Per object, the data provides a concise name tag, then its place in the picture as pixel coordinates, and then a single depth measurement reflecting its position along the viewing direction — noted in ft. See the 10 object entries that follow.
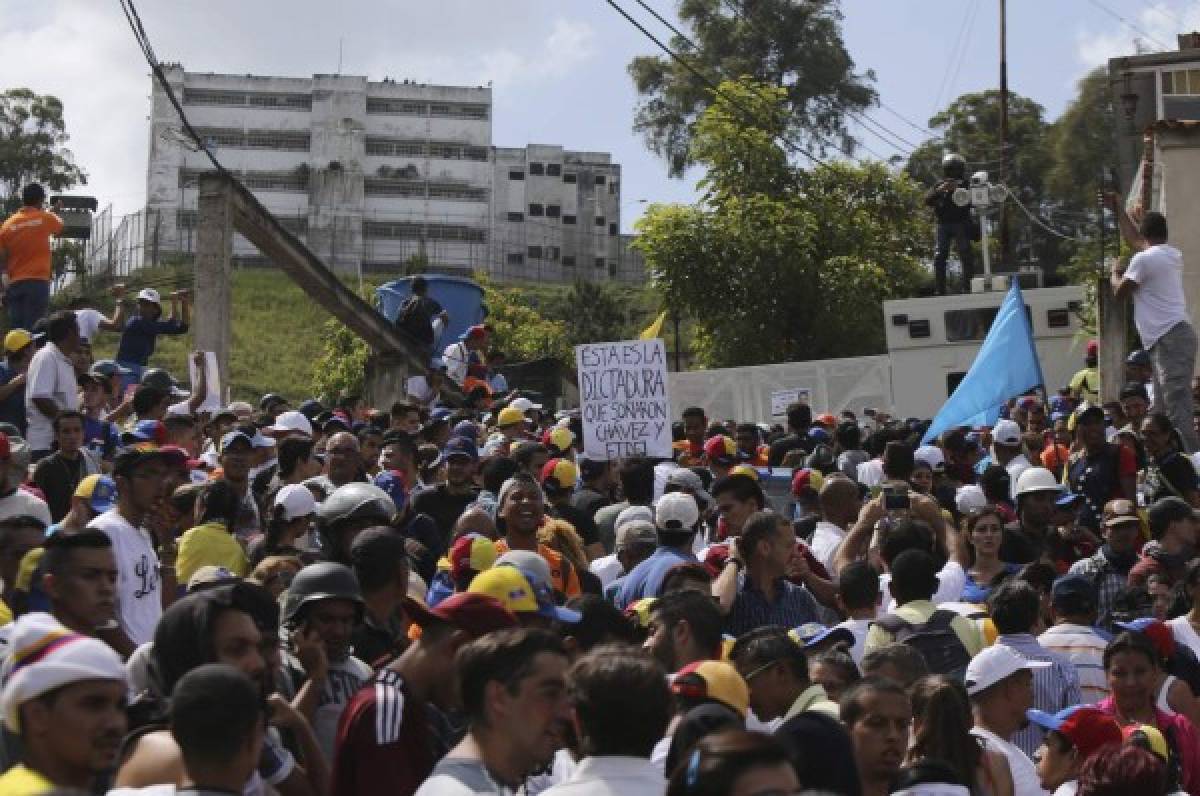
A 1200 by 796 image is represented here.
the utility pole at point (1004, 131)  144.87
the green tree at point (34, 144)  301.63
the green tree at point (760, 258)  150.92
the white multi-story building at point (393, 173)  357.00
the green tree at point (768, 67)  245.24
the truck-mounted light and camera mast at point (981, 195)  99.25
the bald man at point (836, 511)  37.24
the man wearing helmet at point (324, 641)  21.76
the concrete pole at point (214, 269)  63.16
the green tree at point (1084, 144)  253.24
